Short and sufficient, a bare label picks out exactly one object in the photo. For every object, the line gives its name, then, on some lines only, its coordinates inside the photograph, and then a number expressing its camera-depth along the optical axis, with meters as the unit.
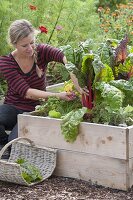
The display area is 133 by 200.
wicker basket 4.27
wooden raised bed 4.19
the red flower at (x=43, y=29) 6.28
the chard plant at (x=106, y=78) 4.32
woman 4.86
